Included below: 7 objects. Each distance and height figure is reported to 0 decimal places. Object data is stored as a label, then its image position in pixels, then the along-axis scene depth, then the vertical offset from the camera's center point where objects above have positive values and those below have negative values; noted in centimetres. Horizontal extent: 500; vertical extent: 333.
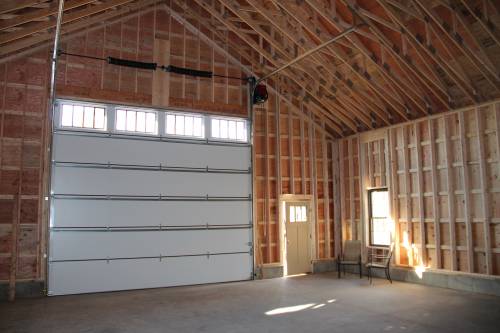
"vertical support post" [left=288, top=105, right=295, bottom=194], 1123 +154
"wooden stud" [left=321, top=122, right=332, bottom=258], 1168 +45
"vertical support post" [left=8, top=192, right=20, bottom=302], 804 -62
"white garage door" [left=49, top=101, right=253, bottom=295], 880 +38
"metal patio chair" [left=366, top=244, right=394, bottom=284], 962 -109
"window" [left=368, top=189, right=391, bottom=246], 1062 -7
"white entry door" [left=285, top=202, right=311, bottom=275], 1104 -62
